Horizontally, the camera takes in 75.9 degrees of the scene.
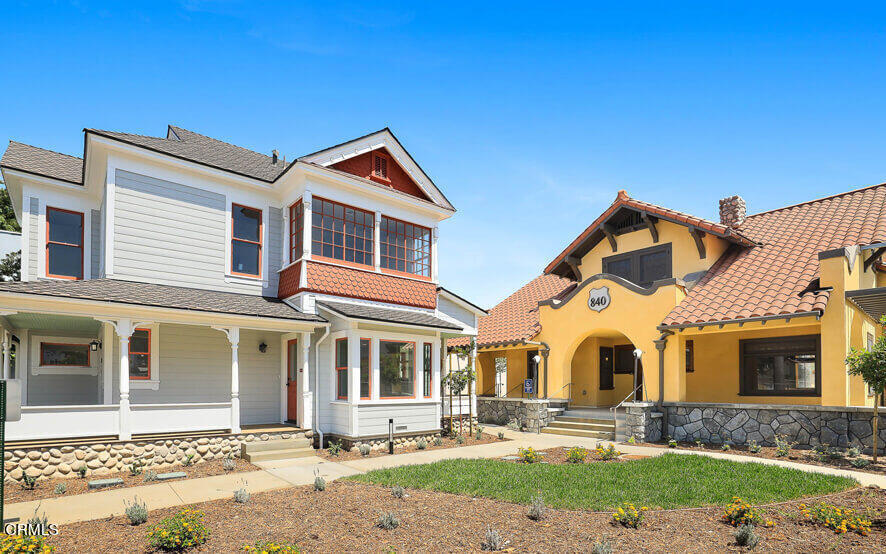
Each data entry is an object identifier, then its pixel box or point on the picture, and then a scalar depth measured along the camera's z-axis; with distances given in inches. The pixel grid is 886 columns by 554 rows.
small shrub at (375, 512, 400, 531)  270.2
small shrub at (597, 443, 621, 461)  452.8
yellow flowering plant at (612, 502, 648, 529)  269.4
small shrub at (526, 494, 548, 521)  282.2
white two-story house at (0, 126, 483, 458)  495.2
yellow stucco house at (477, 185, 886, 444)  509.7
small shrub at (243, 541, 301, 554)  209.9
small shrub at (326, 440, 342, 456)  506.3
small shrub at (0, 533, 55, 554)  202.4
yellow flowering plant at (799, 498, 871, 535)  265.6
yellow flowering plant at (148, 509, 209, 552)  235.3
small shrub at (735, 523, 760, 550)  246.4
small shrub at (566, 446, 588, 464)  442.6
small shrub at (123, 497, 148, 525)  278.7
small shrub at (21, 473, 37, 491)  373.7
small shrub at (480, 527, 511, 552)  243.1
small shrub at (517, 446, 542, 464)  446.3
